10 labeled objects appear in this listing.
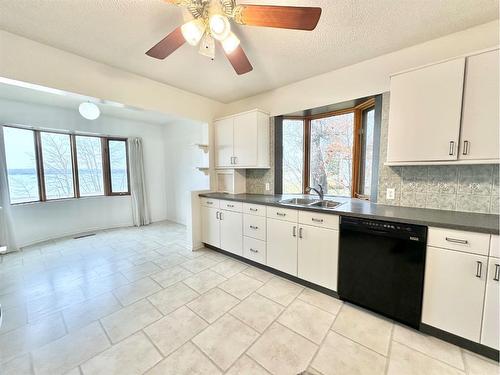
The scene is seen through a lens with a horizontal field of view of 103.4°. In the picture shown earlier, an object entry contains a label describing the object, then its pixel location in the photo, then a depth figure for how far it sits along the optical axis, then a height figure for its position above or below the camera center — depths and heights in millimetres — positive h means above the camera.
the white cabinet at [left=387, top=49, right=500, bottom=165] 1485 +483
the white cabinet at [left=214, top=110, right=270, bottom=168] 2918 +506
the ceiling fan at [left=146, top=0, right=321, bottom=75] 1189 +981
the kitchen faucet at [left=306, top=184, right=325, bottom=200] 2577 -287
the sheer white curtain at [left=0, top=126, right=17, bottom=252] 3074 -588
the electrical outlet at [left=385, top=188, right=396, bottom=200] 2117 -234
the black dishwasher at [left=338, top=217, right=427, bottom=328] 1559 -819
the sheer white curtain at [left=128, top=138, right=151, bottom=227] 4633 -250
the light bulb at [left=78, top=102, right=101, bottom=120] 2895 +945
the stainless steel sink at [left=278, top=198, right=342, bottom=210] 2357 -377
